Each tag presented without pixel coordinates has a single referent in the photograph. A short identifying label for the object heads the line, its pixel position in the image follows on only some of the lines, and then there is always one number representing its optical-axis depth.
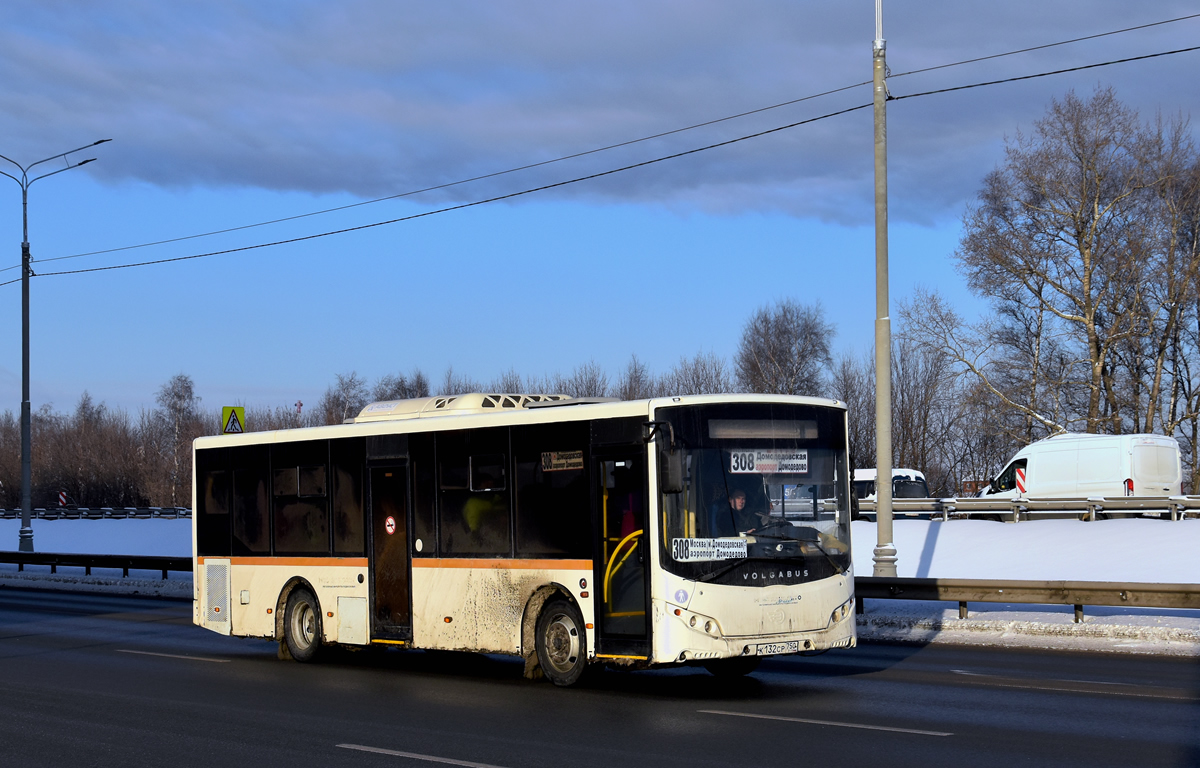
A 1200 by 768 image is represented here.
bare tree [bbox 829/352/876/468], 71.12
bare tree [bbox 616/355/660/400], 80.94
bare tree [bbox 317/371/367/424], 110.29
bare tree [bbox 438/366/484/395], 88.22
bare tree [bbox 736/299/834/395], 80.38
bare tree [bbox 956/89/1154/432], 44.94
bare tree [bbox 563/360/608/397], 77.94
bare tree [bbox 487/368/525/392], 82.04
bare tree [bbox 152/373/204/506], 106.01
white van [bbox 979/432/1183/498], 39.44
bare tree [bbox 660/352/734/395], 76.12
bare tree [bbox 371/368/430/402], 101.68
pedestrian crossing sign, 24.94
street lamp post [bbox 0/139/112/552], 36.00
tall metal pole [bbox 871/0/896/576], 19.00
